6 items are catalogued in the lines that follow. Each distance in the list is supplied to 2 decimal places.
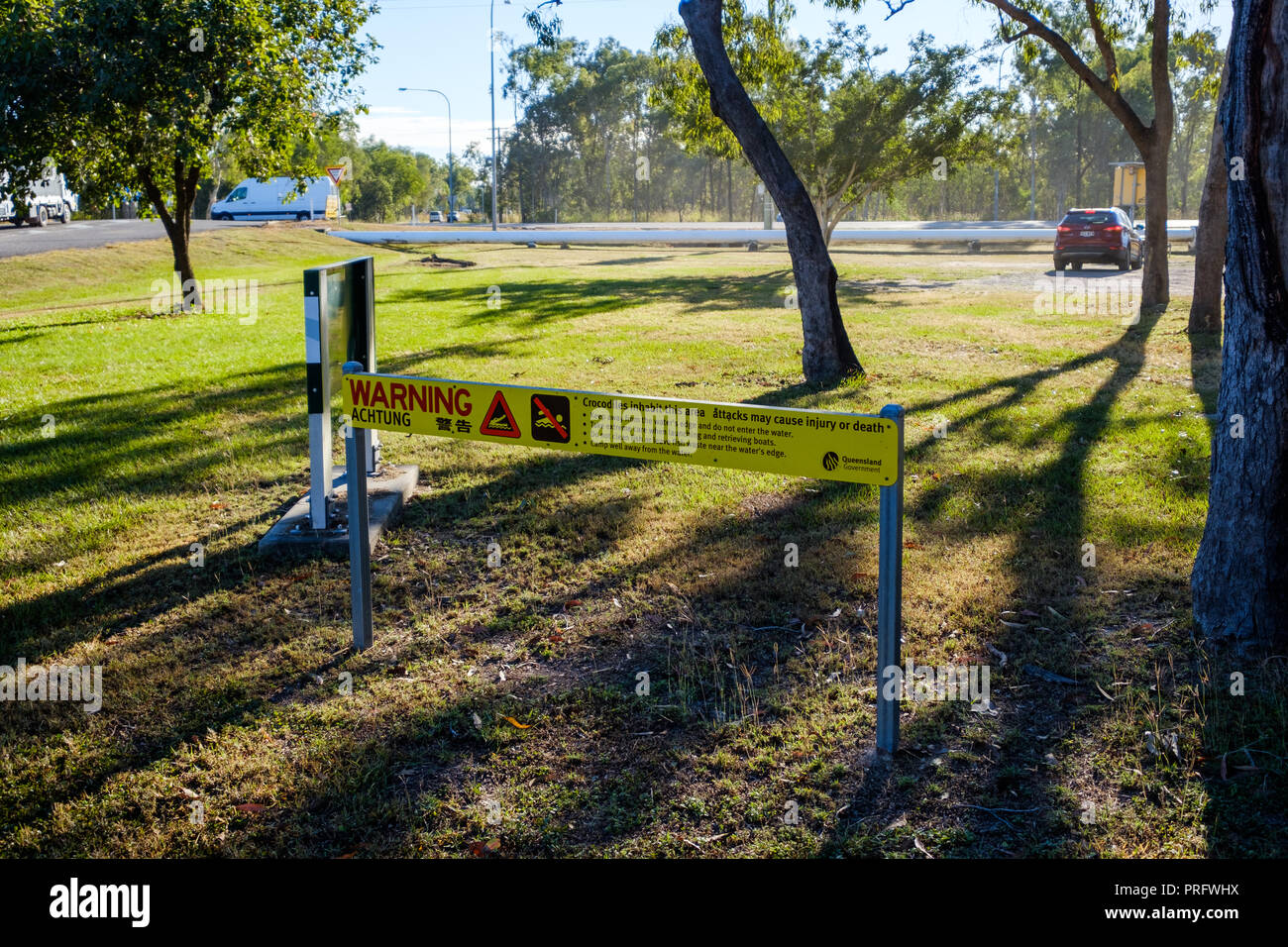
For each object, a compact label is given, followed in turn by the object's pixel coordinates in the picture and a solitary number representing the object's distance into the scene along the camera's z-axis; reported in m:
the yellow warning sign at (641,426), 3.68
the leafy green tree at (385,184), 63.00
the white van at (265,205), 44.72
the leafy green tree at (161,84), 13.69
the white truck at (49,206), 32.12
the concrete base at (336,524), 6.15
